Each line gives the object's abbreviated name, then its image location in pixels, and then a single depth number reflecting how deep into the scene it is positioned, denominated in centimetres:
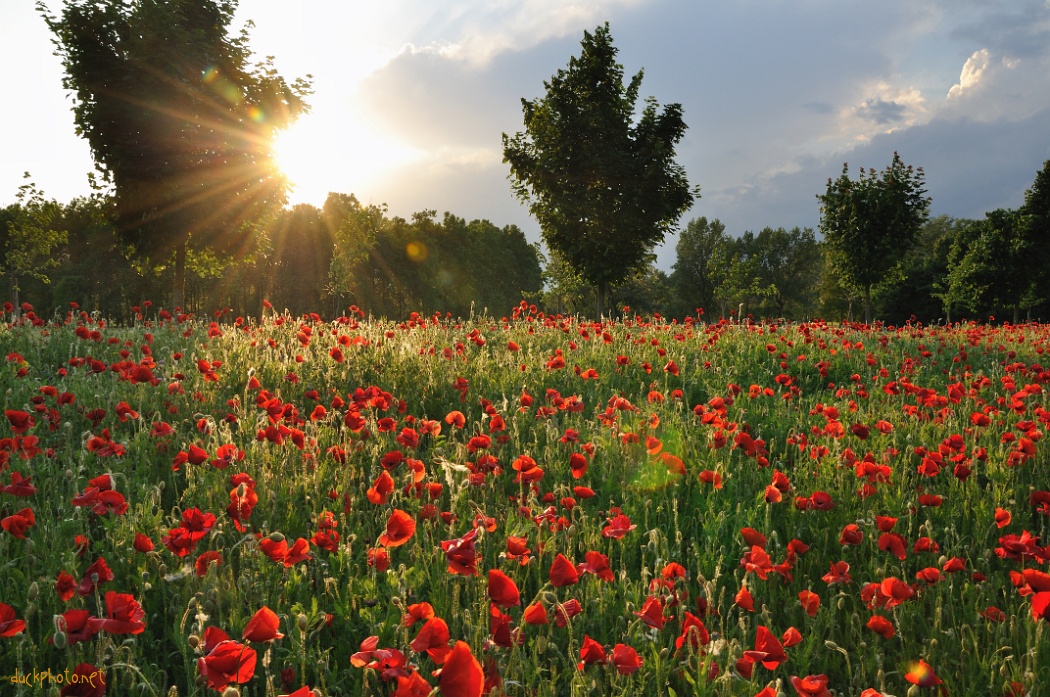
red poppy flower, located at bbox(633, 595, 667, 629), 183
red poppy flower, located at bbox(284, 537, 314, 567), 211
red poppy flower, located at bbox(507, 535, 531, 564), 210
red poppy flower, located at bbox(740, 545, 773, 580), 226
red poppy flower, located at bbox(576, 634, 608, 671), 173
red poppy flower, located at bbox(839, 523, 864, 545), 267
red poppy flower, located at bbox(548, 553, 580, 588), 183
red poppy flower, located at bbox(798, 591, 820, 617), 225
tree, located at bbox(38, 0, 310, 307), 1950
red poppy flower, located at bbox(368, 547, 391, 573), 222
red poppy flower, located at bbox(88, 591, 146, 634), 167
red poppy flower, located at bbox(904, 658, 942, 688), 178
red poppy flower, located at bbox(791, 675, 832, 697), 158
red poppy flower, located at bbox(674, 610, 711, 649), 195
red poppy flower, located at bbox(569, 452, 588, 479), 312
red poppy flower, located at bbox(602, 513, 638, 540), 238
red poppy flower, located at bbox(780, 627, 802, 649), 203
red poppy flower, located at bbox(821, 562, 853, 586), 248
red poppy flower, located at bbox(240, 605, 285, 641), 153
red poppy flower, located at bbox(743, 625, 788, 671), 178
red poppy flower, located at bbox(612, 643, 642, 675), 171
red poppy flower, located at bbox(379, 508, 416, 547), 197
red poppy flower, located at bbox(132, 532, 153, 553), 229
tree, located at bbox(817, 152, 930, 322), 3030
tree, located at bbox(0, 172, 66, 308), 2948
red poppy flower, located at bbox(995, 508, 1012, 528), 285
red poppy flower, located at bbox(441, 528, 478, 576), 180
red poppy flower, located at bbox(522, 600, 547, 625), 175
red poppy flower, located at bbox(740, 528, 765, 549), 232
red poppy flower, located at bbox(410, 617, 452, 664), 150
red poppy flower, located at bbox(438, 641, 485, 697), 118
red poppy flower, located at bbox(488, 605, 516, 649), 177
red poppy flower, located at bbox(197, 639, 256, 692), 141
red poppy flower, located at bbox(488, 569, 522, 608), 161
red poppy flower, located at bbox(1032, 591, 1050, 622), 185
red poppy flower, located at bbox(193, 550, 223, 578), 238
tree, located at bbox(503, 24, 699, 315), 2466
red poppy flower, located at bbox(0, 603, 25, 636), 160
